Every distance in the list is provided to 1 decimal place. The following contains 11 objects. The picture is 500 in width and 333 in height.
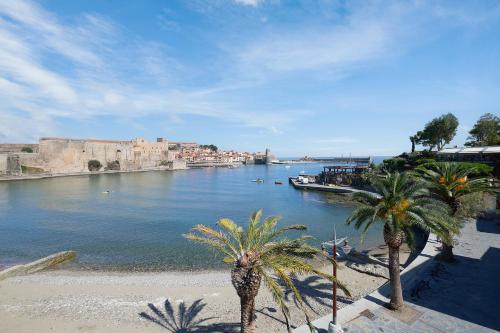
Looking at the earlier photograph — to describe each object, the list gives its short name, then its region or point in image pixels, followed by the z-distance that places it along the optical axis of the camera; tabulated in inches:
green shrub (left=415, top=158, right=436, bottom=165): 1638.0
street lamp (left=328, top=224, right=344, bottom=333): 328.8
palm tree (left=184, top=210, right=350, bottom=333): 296.2
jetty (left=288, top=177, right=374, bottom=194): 2085.5
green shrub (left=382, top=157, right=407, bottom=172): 1915.5
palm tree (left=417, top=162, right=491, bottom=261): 541.0
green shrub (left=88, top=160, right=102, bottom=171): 3646.7
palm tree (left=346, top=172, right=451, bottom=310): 386.3
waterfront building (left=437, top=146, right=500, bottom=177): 1332.4
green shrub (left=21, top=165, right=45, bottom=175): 3011.8
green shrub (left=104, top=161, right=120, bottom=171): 3887.8
